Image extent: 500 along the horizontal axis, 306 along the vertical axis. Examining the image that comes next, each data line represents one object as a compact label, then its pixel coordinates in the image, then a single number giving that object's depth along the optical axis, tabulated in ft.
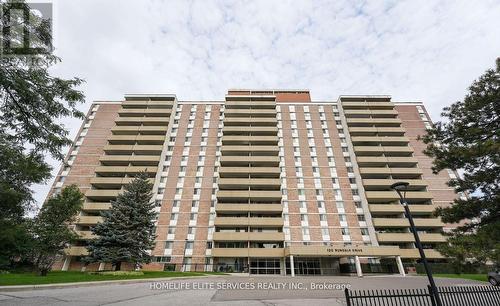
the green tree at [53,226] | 97.71
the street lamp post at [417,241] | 26.63
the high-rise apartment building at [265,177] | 129.29
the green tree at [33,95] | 22.79
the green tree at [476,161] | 44.78
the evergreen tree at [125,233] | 86.89
